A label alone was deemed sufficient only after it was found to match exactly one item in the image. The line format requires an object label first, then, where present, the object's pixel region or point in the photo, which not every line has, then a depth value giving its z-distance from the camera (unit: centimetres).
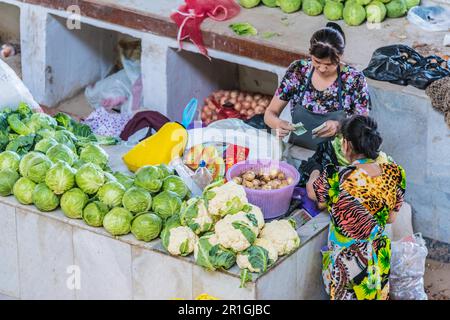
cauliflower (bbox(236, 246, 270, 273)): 930
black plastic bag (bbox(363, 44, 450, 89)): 1179
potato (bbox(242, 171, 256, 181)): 1051
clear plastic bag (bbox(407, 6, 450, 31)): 1348
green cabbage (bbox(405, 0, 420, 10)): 1381
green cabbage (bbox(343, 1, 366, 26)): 1354
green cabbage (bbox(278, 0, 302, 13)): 1409
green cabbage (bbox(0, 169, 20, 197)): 1053
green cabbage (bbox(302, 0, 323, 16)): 1398
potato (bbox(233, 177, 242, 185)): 1043
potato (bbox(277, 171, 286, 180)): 1058
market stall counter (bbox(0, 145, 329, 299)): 956
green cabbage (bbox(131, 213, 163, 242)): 980
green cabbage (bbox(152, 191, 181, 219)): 1005
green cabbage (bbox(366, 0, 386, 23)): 1355
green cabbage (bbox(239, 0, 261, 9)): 1435
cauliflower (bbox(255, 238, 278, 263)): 944
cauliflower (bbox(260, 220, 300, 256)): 959
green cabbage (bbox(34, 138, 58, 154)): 1086
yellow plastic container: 1131
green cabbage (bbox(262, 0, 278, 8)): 1436
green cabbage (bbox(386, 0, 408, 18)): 1369
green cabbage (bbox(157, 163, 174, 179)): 1048
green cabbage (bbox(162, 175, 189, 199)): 1031
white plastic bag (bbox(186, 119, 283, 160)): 1125
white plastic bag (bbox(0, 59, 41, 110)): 1199
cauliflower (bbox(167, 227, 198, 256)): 953
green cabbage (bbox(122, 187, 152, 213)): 999
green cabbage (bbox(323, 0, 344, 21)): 1381
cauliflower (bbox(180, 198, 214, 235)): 965
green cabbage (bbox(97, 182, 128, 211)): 1013
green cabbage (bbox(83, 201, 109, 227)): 1001
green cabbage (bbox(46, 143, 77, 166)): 1061
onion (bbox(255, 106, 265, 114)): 1472
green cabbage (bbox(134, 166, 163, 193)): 1021
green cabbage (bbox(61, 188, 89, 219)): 1012
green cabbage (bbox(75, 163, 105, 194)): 1020
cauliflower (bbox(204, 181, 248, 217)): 968
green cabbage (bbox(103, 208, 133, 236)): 990
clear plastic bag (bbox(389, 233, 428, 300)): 1060
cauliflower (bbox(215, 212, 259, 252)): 941
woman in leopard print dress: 965
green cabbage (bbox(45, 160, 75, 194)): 1020
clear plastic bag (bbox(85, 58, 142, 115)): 1550
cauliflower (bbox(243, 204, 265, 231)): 971
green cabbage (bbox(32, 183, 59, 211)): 1023
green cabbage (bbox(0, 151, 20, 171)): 1067
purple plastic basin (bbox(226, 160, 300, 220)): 1029
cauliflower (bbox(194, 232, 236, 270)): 935
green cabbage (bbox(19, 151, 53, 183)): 1039
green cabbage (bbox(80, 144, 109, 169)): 1075
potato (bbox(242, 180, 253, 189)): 1043
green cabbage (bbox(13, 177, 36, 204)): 1037
